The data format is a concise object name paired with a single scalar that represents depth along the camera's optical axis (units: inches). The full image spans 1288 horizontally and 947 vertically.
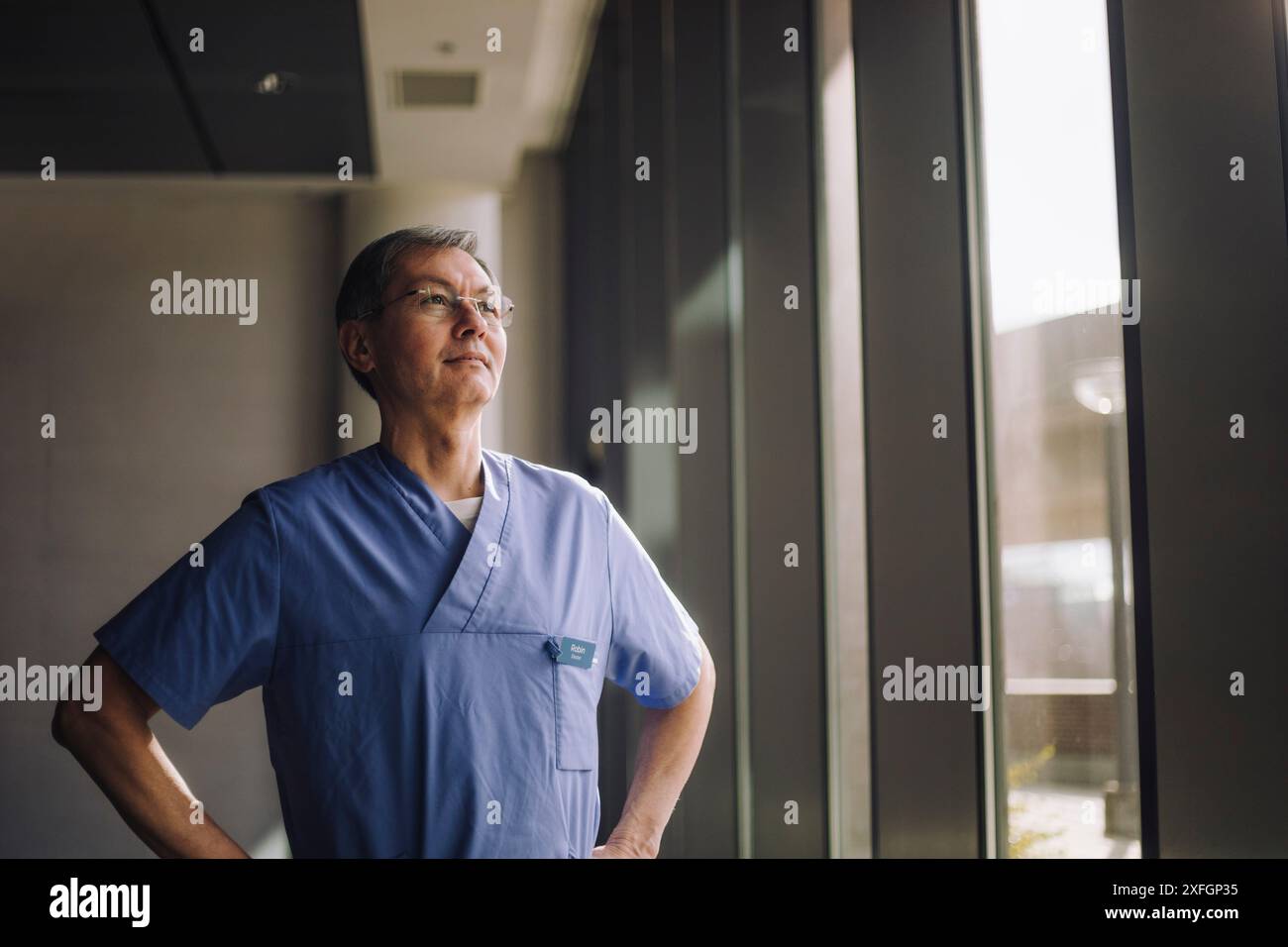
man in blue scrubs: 49.5
